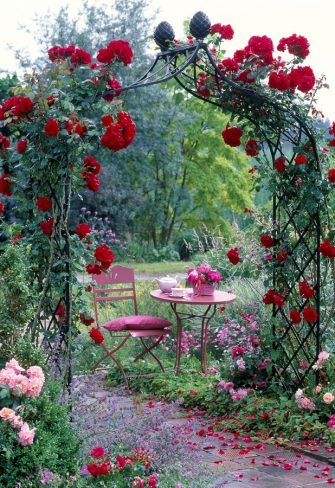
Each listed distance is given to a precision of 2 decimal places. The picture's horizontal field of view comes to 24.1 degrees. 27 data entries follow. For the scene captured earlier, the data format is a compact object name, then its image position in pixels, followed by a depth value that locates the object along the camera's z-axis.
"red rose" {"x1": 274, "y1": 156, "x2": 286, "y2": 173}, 5.47
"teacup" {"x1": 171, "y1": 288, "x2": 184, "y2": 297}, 6.49
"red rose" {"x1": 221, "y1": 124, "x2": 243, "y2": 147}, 5.57
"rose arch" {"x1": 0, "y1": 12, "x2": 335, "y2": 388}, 4.64
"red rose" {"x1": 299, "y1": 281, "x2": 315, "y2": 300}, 5.34
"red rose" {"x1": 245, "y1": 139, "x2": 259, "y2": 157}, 5.61
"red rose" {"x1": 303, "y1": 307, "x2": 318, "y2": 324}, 5.30
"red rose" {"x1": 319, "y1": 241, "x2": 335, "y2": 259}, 5.21
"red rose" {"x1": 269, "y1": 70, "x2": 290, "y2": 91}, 5.09
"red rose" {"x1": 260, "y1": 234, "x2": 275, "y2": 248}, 5.61
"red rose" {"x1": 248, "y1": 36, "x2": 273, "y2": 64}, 5.18
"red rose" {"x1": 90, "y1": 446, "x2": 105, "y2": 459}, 3.30
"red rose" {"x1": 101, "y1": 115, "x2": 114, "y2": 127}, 4.55
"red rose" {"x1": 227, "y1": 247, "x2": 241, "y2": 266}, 5.79
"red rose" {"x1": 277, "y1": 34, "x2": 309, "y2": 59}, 5.22
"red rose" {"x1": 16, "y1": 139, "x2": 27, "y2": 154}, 4.66
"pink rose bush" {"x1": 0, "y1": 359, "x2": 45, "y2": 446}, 3.15
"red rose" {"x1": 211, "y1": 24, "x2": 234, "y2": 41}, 5.16
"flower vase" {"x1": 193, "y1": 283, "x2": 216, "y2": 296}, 6.50
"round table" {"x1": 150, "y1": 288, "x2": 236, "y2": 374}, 6.27
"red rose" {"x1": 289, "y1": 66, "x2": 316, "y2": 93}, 5.17
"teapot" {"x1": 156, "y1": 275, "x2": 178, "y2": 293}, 6.64
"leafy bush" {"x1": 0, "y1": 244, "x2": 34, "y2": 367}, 3.97
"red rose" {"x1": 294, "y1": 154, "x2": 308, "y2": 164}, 5.31
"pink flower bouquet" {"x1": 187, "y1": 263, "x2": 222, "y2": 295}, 6.44
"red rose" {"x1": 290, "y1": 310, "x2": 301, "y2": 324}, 5.36
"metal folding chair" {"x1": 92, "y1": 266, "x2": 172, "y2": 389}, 6.38
